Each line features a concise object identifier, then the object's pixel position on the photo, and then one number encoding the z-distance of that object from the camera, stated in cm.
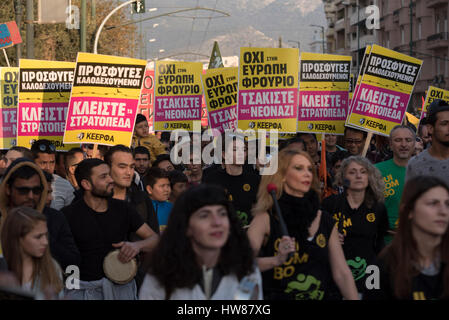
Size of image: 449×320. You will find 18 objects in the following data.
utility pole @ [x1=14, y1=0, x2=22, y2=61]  1878
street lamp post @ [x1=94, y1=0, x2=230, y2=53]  2575
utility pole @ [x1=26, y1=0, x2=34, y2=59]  1692
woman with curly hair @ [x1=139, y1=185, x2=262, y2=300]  403
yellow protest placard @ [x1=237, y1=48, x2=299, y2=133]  1250
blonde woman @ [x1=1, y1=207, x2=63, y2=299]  486
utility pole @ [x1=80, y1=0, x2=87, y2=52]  2215
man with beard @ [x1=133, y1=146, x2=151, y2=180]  1079
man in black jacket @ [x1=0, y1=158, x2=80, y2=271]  583
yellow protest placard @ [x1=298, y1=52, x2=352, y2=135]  1373
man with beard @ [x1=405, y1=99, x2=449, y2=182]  704
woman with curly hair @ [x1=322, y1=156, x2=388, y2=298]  691
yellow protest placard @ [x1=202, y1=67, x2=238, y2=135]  1423
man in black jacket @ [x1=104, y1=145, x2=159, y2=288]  731
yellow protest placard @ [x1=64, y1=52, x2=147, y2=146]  1120
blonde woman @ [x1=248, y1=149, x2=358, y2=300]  523
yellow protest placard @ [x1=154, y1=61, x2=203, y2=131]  1702
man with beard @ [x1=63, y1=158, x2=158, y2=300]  634
